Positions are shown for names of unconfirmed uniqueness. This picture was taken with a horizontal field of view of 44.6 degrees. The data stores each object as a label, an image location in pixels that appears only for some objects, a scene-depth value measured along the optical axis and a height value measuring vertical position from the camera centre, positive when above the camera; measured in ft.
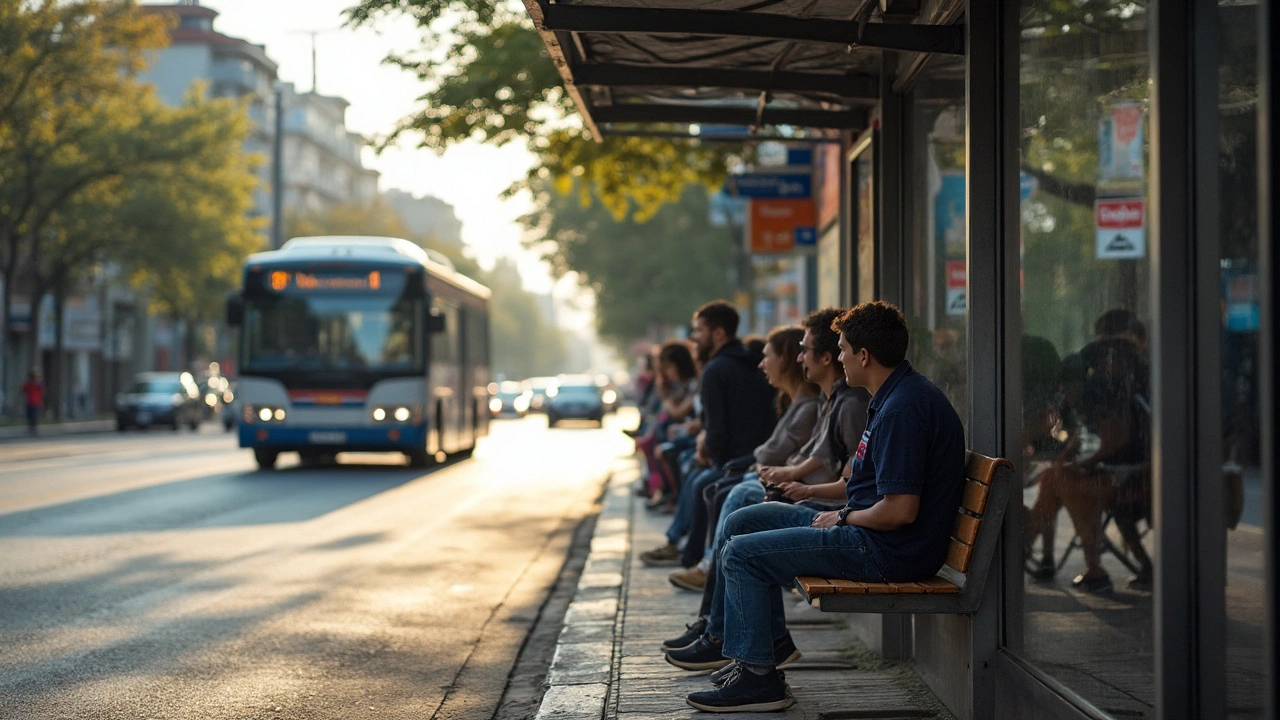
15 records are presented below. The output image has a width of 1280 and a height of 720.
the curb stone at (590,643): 19.39 -4.55
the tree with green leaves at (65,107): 121.80 +20.73
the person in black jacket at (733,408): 30.66 -1.20
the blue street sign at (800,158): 63.00 +7.67
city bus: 69.92 +0.04
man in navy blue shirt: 17.33 -2.02
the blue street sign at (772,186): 55.98 +5.92
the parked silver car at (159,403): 142.61 -4.67
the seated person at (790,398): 25.62 -0.88
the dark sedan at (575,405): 156.87 -5.65
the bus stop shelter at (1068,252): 11.21 +0.90
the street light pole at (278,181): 149.38 +16.59
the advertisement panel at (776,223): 64.39 +5.12
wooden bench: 16.88 -2.62
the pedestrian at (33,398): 128.36 -3.61
